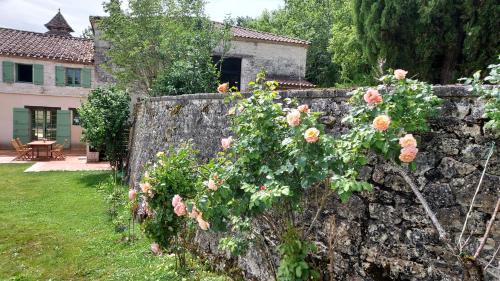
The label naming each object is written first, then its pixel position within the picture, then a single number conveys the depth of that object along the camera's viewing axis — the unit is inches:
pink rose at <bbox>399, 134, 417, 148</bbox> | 101.0
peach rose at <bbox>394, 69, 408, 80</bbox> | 113.0
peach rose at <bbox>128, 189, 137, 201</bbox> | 199.6
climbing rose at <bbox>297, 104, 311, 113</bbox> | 127.9
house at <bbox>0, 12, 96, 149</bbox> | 759.7
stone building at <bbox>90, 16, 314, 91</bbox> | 609.9
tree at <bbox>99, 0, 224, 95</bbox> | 443.8
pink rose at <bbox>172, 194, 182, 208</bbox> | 158.9
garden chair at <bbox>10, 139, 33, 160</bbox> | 639.1
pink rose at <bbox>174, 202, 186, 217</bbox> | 155.4
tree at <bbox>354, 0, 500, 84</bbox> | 291.3
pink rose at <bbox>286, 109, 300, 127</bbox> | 120.0
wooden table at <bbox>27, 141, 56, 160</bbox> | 639.8
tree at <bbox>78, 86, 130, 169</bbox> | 487.2
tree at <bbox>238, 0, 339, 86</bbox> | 912.3
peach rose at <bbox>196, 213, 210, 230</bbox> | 141.3
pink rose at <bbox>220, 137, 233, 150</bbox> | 147.5
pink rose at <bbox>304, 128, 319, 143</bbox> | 114.3
